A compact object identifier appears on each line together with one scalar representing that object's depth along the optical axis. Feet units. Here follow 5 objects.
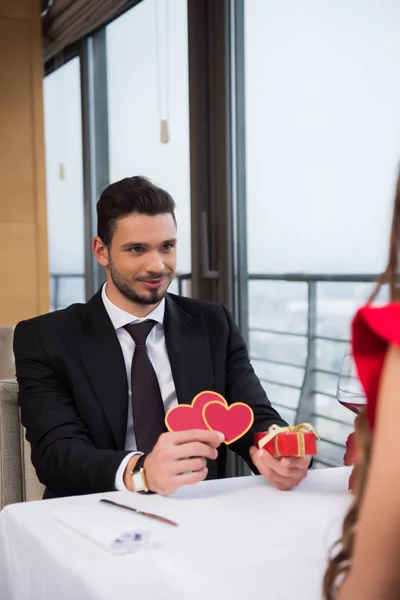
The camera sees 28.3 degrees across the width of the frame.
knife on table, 3.81
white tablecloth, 3.05
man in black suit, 5.62
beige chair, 5.94
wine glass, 4.15
